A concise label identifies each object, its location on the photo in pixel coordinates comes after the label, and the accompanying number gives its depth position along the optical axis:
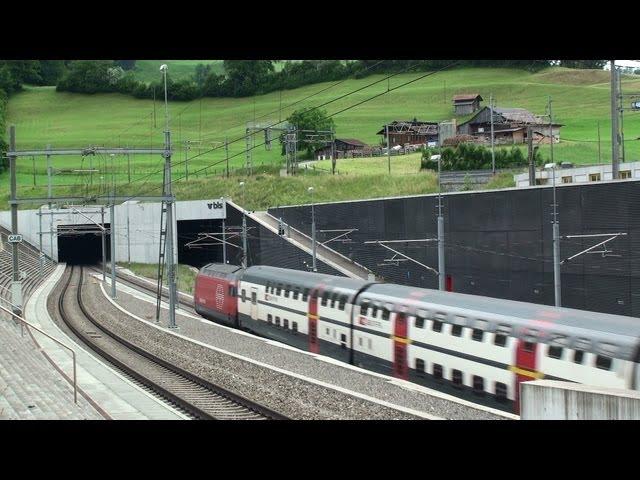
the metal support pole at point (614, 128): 34.66
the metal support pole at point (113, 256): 48.62
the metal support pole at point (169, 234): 33.06
